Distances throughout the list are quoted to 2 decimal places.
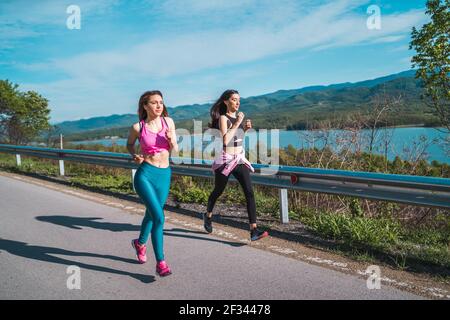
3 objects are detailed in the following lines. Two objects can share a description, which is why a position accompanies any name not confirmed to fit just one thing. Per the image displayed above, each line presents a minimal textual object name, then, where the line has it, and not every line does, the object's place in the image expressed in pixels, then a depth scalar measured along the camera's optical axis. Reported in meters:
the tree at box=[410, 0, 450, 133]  10.96
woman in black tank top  5.10
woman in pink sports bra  4.07
